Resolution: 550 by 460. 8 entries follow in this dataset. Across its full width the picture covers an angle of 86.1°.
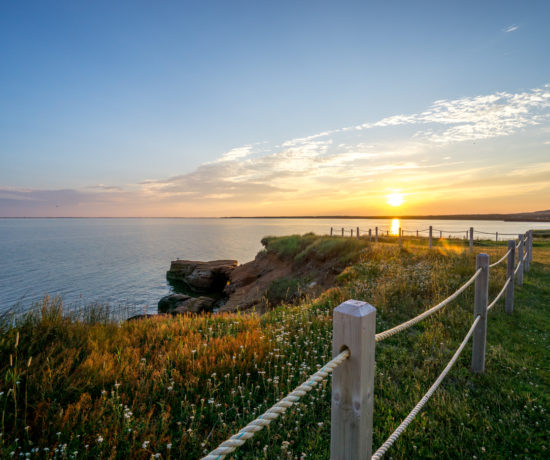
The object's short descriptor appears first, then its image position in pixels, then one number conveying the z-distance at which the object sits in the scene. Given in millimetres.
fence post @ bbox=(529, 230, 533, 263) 11809
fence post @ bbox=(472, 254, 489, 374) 4574
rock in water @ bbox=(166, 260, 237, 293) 33031
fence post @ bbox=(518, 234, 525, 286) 9655
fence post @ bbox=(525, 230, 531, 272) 11986
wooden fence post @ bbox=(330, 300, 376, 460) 1482
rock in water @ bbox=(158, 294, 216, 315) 21478
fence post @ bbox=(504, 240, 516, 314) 7258
